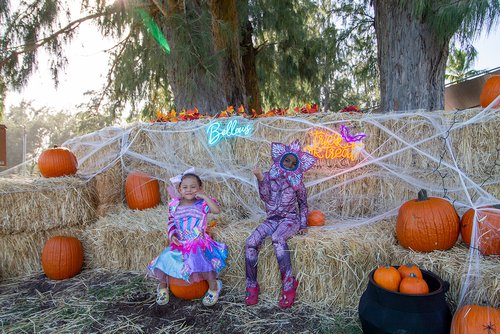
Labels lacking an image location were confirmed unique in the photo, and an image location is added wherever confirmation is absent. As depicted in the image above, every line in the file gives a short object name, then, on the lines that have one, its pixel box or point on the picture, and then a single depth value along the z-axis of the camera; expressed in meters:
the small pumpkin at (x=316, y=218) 3.46
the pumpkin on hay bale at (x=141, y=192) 4.62
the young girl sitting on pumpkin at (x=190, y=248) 3.09
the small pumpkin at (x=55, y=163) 4.65
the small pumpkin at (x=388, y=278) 2.31
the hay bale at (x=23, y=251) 3.96
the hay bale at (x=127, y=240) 3.73
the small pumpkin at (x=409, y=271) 2.34
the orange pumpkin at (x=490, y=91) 3.32
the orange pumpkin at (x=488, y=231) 2.52
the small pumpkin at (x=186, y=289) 3.14
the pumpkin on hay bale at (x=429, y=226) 2.70
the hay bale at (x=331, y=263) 2.86
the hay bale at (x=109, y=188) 4.69
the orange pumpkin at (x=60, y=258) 3.80
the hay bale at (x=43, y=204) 3.99
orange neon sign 3.76
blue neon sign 4.25
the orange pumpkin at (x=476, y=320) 2.02
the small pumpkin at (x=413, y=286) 2.22
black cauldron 2.11
